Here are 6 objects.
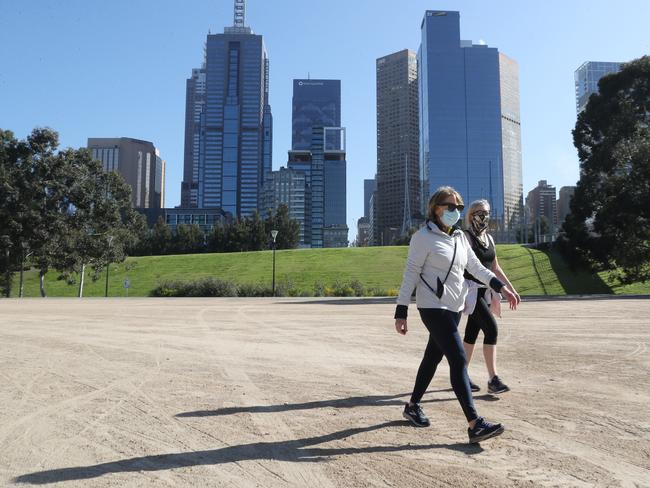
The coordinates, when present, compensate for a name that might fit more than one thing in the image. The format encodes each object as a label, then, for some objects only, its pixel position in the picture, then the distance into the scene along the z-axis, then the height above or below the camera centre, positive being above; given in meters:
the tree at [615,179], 28.56 +6.44
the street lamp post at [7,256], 34.47 +1.21
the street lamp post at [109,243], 41.16 +2.63
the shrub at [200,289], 36.25 -1.07
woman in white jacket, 3.45 -0.12
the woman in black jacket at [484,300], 4.80 -0.22
